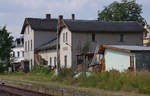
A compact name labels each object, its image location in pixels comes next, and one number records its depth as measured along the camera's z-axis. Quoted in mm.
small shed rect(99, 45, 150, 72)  29547
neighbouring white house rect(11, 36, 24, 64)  89862
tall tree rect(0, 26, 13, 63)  57719
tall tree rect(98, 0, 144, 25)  81500
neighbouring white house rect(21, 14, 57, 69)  61038
